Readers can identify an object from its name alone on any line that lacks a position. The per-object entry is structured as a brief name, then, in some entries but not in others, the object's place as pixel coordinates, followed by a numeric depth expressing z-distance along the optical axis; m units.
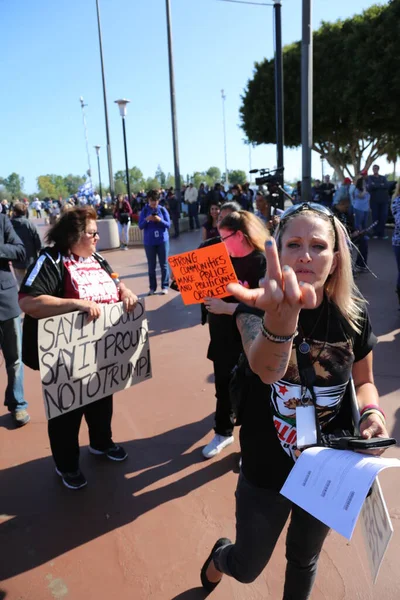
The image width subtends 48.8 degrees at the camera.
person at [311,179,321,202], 15.97
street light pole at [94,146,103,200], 37.86
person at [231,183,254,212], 13.52
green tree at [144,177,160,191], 114.44
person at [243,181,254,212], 15.65
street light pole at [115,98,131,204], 16.50
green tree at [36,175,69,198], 120.19
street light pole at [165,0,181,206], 16.36
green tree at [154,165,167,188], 117.00
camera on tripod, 7.41
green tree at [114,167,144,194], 109.62
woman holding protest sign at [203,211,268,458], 3.02
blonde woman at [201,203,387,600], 1.51
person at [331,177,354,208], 13.35
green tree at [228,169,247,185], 99.87
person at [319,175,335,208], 15.44
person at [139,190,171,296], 8.00
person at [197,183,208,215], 22.38
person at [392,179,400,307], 5.82
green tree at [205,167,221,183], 144.25
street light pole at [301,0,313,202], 8.03
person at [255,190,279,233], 6.59
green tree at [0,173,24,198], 117.94
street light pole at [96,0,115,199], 21.44
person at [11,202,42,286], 6.82
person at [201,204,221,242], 5.82
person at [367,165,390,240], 12.76
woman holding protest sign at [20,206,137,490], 2.71
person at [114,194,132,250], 15.91
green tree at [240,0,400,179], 15.76
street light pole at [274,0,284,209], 8.07
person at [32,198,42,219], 40.69
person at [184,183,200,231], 19.84
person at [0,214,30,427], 3.59
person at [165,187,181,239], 17.08
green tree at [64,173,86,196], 131.15
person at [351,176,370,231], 11.64
